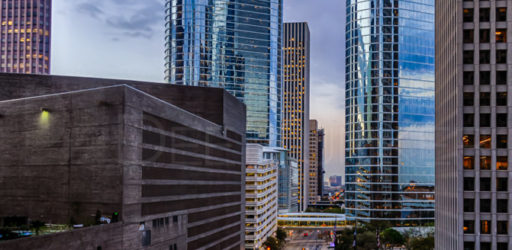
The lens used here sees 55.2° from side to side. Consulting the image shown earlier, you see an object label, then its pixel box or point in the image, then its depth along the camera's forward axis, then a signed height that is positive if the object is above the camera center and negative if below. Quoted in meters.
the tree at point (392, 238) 139.50 -25.13
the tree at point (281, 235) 157.98 -28.07
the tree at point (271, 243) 137.50 -26.60
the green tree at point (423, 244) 115.04 -22.37
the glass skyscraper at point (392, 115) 178.62 +13.36
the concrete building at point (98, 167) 46.19 -2.02
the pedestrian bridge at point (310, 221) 183.88 -27.33
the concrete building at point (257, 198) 131.38 -13.89
